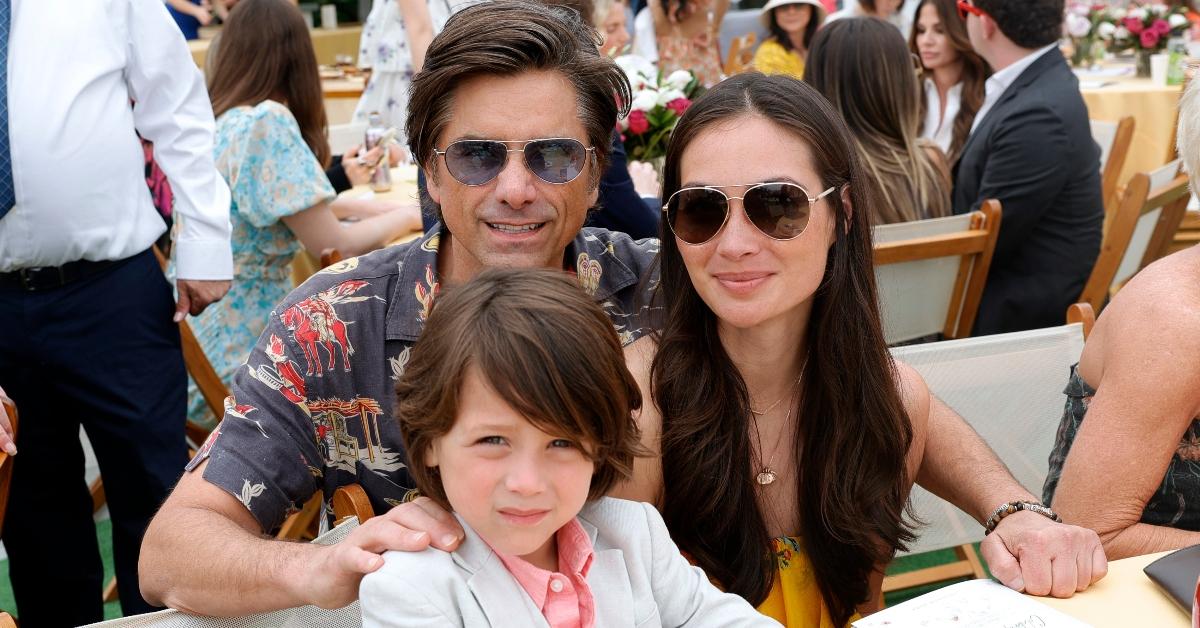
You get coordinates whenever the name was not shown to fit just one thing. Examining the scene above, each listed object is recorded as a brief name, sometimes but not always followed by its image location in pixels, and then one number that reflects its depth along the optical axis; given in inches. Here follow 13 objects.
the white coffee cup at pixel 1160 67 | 271.1
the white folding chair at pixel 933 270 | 129.6
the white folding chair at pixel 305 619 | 63.4
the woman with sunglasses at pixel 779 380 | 72.0
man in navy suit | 156.3
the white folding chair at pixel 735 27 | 361.1
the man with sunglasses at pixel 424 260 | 75.6
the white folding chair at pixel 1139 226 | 143.6
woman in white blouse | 204.5
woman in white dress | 231.1
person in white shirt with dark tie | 113.5
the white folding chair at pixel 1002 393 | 98.7
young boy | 53.4
